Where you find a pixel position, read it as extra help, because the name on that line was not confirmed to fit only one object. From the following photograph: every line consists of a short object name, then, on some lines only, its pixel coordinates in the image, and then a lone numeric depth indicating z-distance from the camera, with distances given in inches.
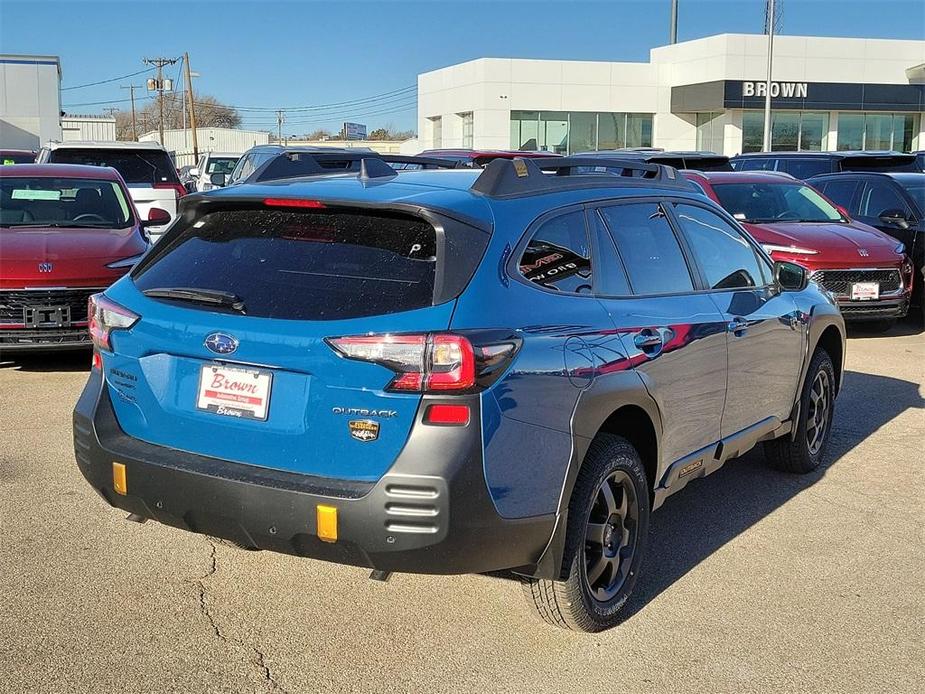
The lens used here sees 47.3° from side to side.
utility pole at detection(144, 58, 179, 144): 2812.5
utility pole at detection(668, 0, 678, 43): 2329.0
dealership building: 1777.8
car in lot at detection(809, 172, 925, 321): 483.5
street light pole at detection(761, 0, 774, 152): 1393.2
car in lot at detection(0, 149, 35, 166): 829.3
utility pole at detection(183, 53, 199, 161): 2397.6
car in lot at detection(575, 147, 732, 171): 722.8
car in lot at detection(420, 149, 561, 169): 573.9
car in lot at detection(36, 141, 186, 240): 604.7
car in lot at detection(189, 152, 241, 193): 1038.4
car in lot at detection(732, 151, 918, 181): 697.6
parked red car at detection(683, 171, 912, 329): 435.5
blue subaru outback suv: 132.9
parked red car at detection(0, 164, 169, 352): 326.6
